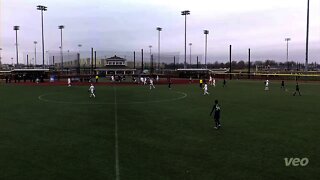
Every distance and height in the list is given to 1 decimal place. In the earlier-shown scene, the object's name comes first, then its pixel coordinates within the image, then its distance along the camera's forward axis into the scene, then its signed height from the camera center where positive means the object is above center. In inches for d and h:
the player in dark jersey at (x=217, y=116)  707.4 -89.2
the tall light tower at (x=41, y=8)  3410.9 +698.0
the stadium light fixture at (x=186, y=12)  3681.1 +696.2
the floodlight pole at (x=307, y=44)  2642.7 +247.5
